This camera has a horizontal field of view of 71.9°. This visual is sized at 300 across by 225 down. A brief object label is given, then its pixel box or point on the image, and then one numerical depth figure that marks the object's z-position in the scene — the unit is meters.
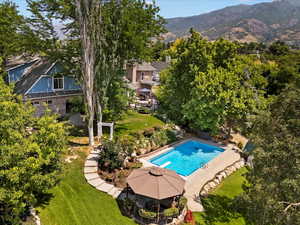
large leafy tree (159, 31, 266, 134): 20.84
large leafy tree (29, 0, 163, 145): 16.05
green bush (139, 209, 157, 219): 10.52
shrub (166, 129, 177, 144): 22.19
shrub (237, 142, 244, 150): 22.83
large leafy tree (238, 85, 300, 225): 6.42
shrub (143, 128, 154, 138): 21.87
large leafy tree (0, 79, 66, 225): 7.03
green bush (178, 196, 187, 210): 11.47
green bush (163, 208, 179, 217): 10.71
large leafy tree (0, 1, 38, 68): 18.45
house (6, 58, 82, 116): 21.06
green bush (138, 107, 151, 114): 30.25
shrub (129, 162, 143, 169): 15.52
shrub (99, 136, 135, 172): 14.58
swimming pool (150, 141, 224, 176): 18.48
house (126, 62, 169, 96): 38.34
